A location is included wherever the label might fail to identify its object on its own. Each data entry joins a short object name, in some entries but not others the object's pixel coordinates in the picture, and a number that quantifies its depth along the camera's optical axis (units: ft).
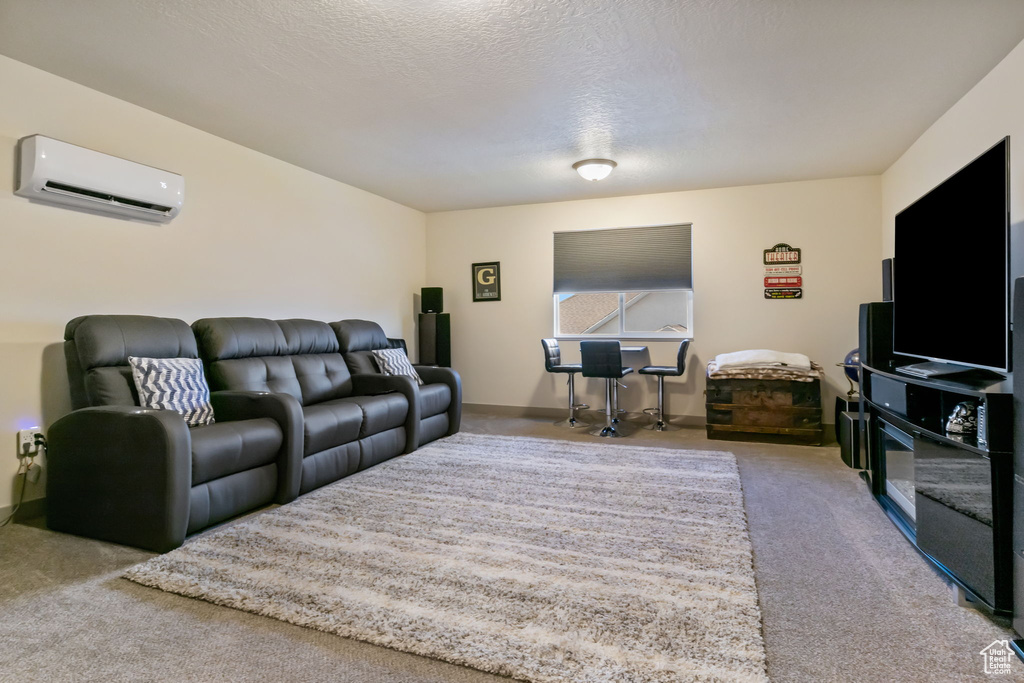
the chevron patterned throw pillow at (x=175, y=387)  9.18
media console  5.73
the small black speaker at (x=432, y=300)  19.76
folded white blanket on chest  15.23
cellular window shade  18.29
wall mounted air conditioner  9.04
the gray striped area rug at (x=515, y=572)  5.33
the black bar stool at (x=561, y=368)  17.37
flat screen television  6.88
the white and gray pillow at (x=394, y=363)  14.75
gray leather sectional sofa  7.72
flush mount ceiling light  14.65
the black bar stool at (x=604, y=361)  16.06
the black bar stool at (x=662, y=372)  16.29
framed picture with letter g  20.62
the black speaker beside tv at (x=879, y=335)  10.72
